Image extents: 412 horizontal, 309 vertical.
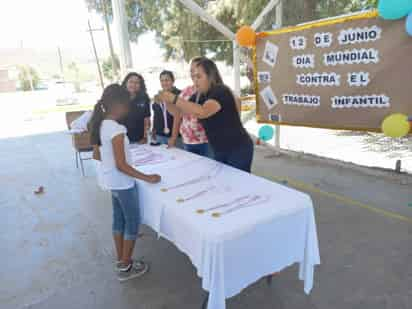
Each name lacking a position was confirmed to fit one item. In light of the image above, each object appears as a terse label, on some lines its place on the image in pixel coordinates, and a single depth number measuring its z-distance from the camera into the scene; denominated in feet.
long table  4.69
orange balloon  14.21
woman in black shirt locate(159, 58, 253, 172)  6.82
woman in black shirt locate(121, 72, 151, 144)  10.21
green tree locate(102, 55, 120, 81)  109.29
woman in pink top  9.68
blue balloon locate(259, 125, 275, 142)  14.75
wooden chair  15.46
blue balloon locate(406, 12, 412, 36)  9.18
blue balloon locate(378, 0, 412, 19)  9.20
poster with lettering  10.30
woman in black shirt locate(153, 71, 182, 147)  10.74
